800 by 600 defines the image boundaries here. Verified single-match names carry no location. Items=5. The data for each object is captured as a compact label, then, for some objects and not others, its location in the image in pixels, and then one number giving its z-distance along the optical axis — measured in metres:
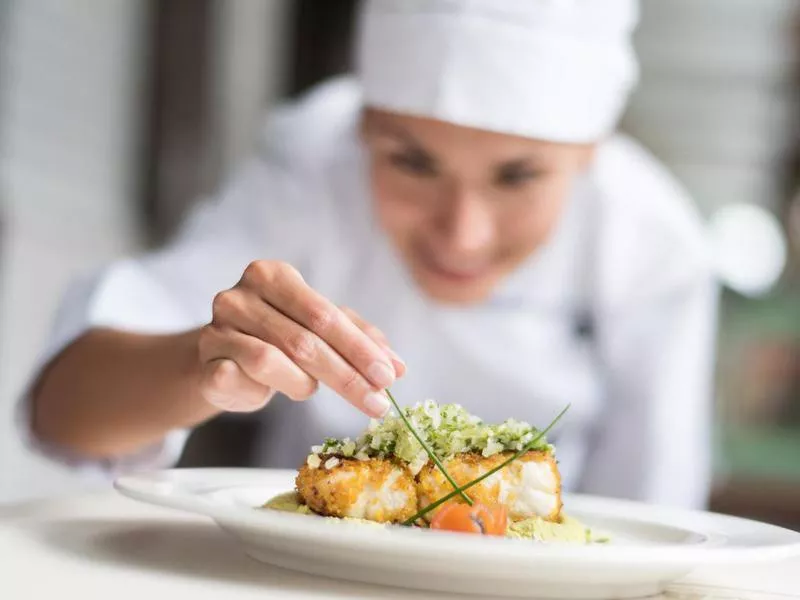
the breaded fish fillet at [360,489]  0.70
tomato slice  0.68
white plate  0.57
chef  1.38
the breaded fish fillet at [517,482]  0.74
